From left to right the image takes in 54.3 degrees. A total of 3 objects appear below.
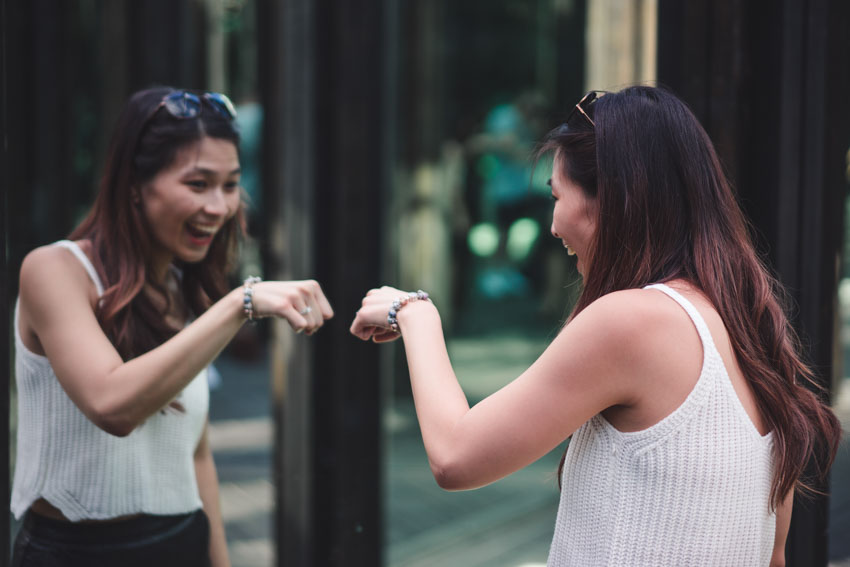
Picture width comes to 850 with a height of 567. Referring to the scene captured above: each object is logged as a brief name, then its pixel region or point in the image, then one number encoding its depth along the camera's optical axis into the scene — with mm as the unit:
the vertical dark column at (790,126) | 2043
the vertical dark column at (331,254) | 3051
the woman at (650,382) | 1333
